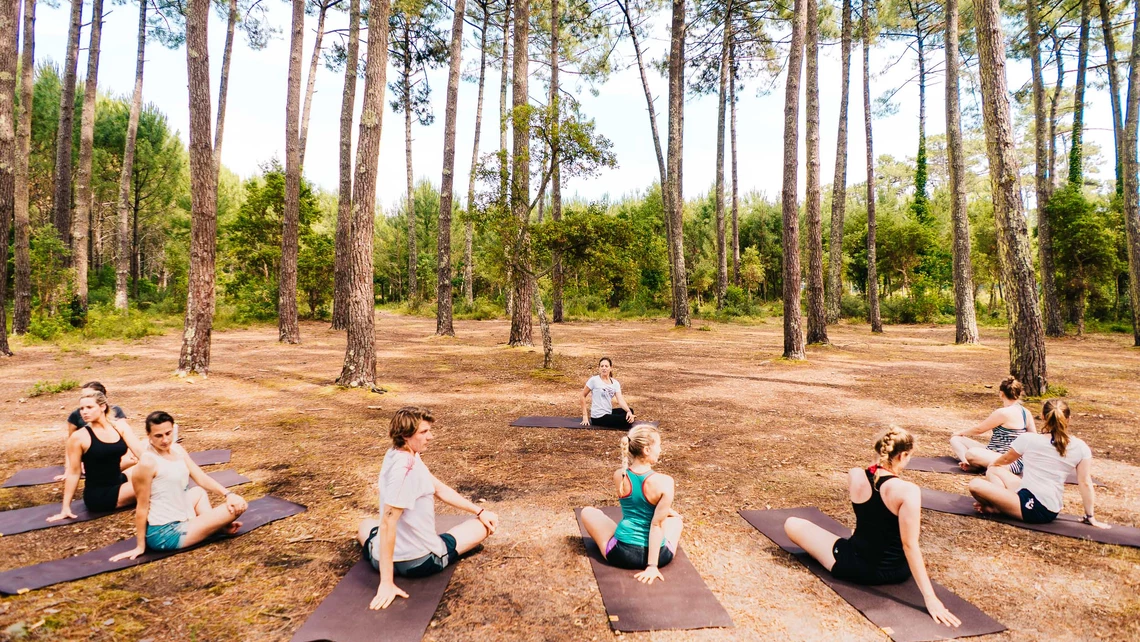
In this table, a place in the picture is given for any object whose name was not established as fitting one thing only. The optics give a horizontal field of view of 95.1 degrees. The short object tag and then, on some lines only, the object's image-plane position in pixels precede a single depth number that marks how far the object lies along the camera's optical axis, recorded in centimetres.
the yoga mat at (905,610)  265
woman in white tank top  329
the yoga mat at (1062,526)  366
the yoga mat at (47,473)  471
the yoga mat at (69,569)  298
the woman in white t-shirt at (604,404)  691
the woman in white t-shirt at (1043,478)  381
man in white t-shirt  288
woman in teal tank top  318
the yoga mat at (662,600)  275
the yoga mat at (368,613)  260
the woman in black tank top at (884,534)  280
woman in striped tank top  492
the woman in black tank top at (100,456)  396
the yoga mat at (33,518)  381
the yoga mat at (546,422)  704
